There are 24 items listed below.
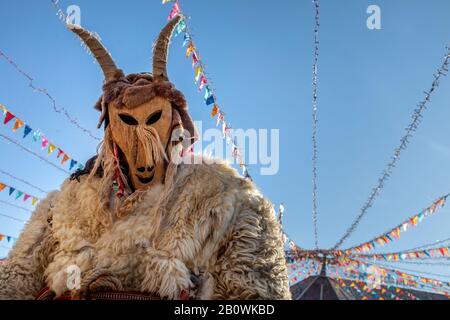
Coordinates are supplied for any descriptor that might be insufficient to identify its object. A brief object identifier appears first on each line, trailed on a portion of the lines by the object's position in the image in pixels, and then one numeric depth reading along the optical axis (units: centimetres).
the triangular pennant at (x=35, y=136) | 650
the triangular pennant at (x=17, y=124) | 607
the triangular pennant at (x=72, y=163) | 700
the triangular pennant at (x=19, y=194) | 713
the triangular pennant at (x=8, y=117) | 594
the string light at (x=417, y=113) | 512
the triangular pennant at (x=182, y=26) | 473
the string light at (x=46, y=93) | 543
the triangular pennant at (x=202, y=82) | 559
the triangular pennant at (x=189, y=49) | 546
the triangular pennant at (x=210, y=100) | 571
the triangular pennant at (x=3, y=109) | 586
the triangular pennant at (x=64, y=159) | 689
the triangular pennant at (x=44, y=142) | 664
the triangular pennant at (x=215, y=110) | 582
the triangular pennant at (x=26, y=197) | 723
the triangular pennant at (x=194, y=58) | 547
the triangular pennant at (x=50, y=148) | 673
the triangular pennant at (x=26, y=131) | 620
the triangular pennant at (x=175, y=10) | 480
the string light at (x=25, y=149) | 621
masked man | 219
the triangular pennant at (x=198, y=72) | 555
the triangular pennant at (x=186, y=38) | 537
